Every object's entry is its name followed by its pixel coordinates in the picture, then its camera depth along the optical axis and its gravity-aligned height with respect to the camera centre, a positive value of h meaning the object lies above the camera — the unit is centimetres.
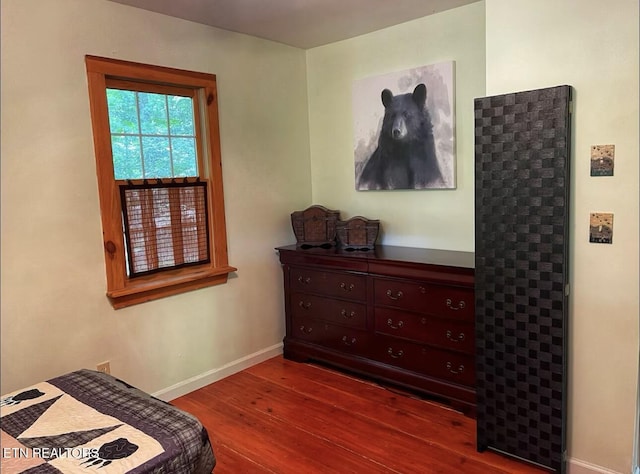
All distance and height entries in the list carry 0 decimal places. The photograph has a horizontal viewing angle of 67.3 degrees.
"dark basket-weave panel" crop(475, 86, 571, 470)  204 -38
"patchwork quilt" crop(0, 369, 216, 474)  161 -85
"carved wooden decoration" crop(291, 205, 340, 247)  364 -26
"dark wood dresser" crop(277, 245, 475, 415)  277 -81
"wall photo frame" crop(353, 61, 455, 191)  313 +40
